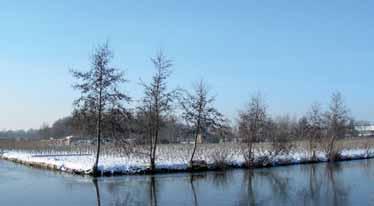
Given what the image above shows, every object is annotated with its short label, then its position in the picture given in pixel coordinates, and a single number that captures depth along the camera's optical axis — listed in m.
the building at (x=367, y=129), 145.36
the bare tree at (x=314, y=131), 57.31
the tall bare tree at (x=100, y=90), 40.56
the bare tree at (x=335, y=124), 59.64
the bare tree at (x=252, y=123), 49.66
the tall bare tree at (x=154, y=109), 42.91
